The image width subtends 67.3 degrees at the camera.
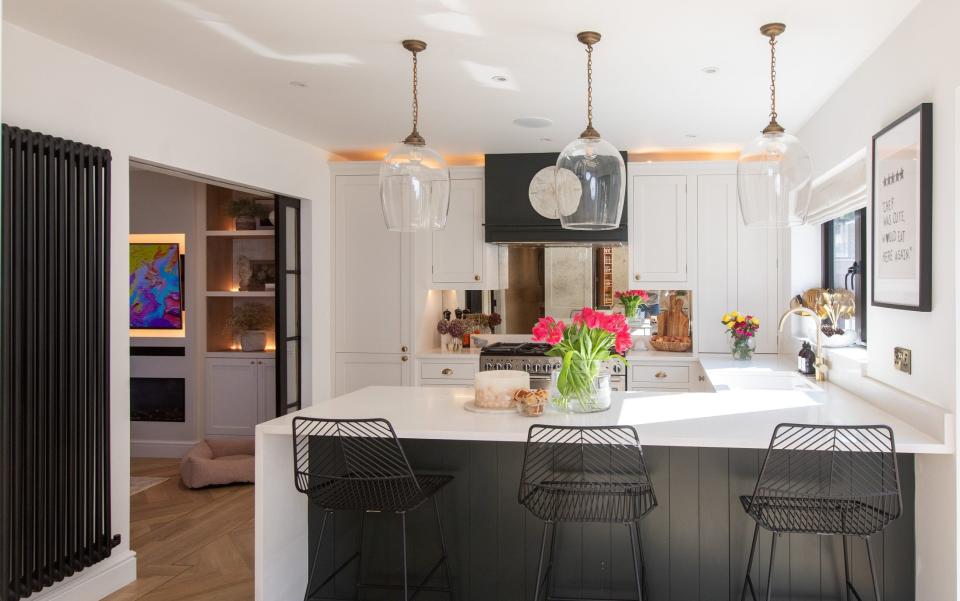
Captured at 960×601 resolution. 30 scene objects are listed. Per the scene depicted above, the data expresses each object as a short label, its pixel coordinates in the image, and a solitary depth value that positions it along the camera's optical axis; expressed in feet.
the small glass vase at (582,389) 9.76
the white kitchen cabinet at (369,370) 18.53
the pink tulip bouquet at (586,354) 9.71
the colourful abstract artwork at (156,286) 20.39
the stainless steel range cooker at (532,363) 17.97
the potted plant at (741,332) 16.69
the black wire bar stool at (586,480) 8.13
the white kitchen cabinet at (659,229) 18.01
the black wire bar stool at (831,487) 7.82
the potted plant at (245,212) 20.27
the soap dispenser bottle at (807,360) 13.85
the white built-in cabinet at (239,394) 20.01
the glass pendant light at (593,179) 8.58
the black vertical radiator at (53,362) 9.34
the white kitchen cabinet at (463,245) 18.67
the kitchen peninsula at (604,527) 9.06
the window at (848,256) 13.42
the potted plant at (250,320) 20.46
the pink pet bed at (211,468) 16.84
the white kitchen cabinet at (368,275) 18.56
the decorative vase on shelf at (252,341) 20.23
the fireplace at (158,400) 20.29
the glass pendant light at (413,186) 9.43
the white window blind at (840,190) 11.66
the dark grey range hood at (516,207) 18.13
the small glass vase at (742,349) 16.80
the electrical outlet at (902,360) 9.38
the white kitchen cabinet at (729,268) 17.65
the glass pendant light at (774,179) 8.38
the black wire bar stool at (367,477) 8.63
